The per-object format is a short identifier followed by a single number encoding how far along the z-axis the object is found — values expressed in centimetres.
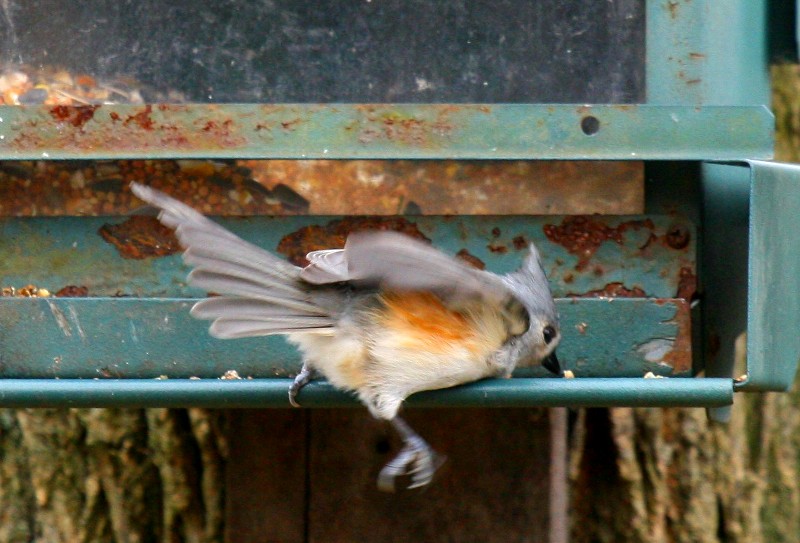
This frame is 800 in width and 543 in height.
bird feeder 539
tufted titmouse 521
